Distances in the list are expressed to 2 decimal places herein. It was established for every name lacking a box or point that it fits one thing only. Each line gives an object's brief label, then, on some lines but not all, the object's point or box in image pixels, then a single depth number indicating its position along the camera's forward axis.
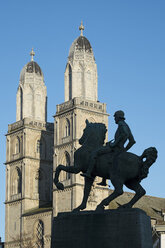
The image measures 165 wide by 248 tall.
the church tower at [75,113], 81.81
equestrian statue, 19.06
